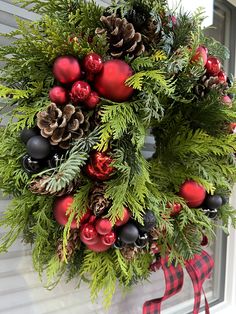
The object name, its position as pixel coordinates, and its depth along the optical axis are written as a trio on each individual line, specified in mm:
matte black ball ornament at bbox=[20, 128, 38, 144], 506
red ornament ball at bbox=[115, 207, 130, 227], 528
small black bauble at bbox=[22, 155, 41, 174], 505
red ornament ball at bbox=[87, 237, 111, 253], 546
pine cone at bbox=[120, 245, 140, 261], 561
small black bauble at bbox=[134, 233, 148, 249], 555
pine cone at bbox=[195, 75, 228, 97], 622
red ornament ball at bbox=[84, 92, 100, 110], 522
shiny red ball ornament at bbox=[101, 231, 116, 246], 531
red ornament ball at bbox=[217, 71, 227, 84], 649
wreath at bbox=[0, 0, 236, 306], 505
